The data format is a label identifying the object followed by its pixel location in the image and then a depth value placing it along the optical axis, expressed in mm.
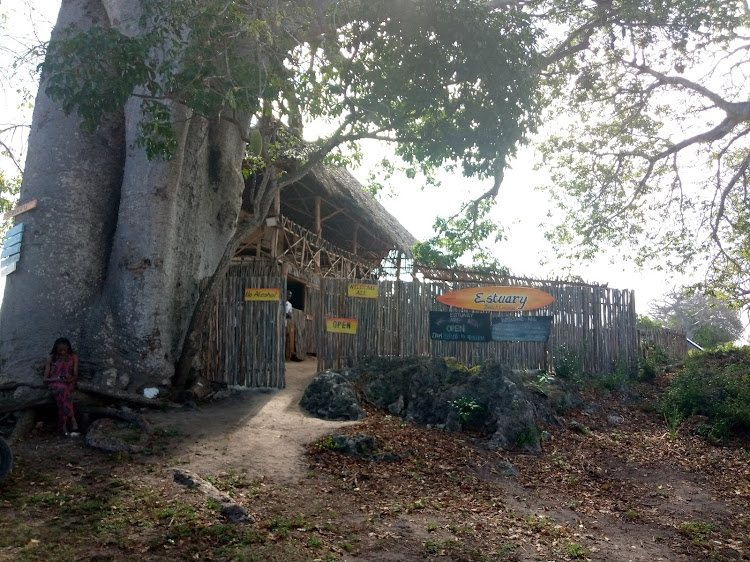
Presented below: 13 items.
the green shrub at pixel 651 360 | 11102
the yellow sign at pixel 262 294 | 9086
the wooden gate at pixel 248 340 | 9055
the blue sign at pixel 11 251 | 7801
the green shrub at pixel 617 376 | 10492
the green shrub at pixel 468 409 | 8148
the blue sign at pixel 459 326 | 10258
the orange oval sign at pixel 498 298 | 10359
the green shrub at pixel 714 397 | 8555
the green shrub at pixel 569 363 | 10430
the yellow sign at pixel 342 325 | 9945
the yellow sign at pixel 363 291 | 10078
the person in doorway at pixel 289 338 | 13172
